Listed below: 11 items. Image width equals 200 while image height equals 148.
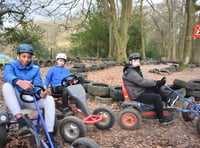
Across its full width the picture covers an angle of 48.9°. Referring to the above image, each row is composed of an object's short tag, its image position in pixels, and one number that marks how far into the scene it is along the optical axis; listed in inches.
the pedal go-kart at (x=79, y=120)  117.6
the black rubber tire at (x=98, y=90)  201.9
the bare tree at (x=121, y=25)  506.0
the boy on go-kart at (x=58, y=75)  164.2
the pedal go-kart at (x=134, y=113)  143.5
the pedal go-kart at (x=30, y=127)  96.8
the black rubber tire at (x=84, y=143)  88.7
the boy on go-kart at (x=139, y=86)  145.8
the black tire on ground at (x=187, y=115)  155.7
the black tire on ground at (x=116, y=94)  186.9
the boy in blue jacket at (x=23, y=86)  105.2
